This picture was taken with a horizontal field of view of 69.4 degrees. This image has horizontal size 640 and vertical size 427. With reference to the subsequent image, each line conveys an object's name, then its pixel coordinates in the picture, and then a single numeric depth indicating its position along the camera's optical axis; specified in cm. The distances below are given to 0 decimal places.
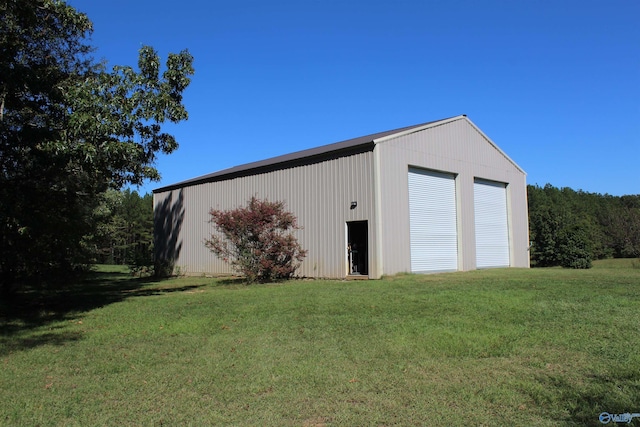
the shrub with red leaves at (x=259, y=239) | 1631
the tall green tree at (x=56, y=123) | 1041
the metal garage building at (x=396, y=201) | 1683
